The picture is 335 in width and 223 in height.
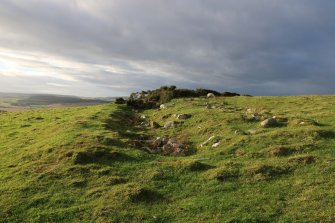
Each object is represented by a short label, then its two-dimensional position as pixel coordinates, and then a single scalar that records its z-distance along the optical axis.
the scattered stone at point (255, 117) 33.78
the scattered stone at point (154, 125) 36.48
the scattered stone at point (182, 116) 37.53
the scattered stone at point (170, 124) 35.50
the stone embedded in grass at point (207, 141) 28.33
